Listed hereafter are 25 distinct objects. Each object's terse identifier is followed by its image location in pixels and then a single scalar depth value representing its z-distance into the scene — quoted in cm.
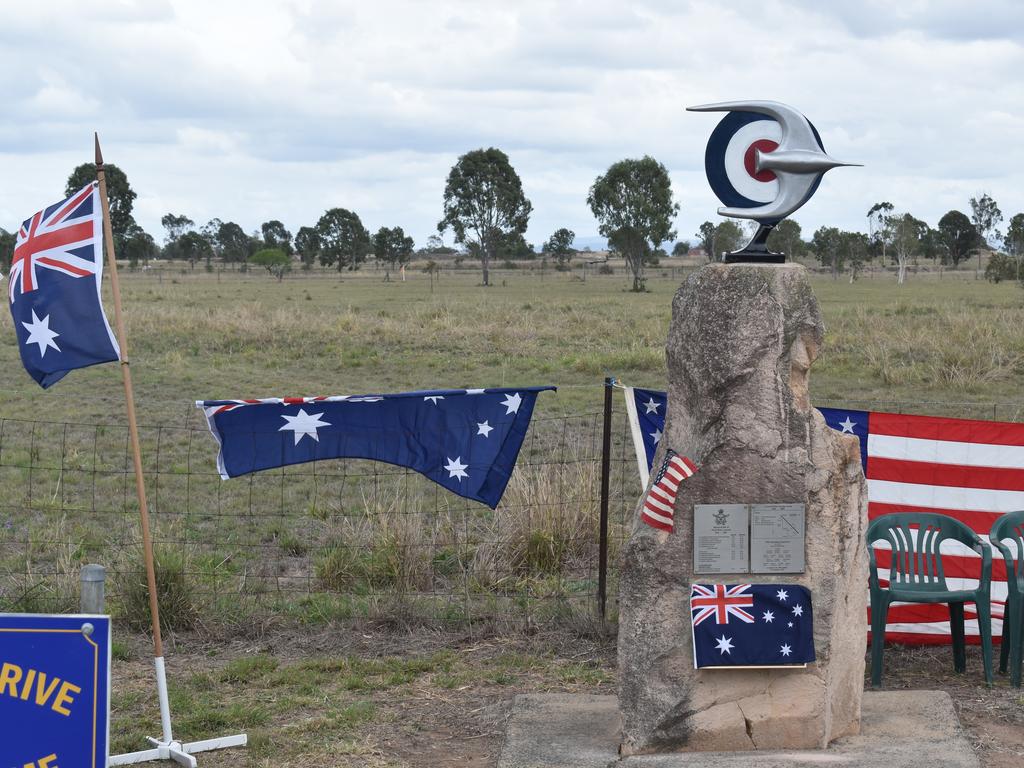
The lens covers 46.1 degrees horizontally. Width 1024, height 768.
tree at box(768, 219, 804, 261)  6361
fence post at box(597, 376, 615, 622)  728
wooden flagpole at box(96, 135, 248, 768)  555
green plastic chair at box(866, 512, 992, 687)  644
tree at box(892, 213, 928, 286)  6912
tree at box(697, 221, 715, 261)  6544
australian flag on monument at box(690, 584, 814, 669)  544
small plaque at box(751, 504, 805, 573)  546
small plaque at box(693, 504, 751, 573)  547
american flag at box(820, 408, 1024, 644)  716
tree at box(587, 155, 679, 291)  5700
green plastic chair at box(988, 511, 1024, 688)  640
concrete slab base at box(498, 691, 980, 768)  531
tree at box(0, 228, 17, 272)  6200
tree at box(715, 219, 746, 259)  4328
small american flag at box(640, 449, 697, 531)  543
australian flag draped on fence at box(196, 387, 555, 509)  717
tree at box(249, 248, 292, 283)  6918
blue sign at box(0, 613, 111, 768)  467
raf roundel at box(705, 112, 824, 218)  559
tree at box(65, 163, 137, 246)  5500
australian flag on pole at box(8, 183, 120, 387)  552
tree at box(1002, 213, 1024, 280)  6550
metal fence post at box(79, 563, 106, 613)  543
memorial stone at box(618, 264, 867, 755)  544
